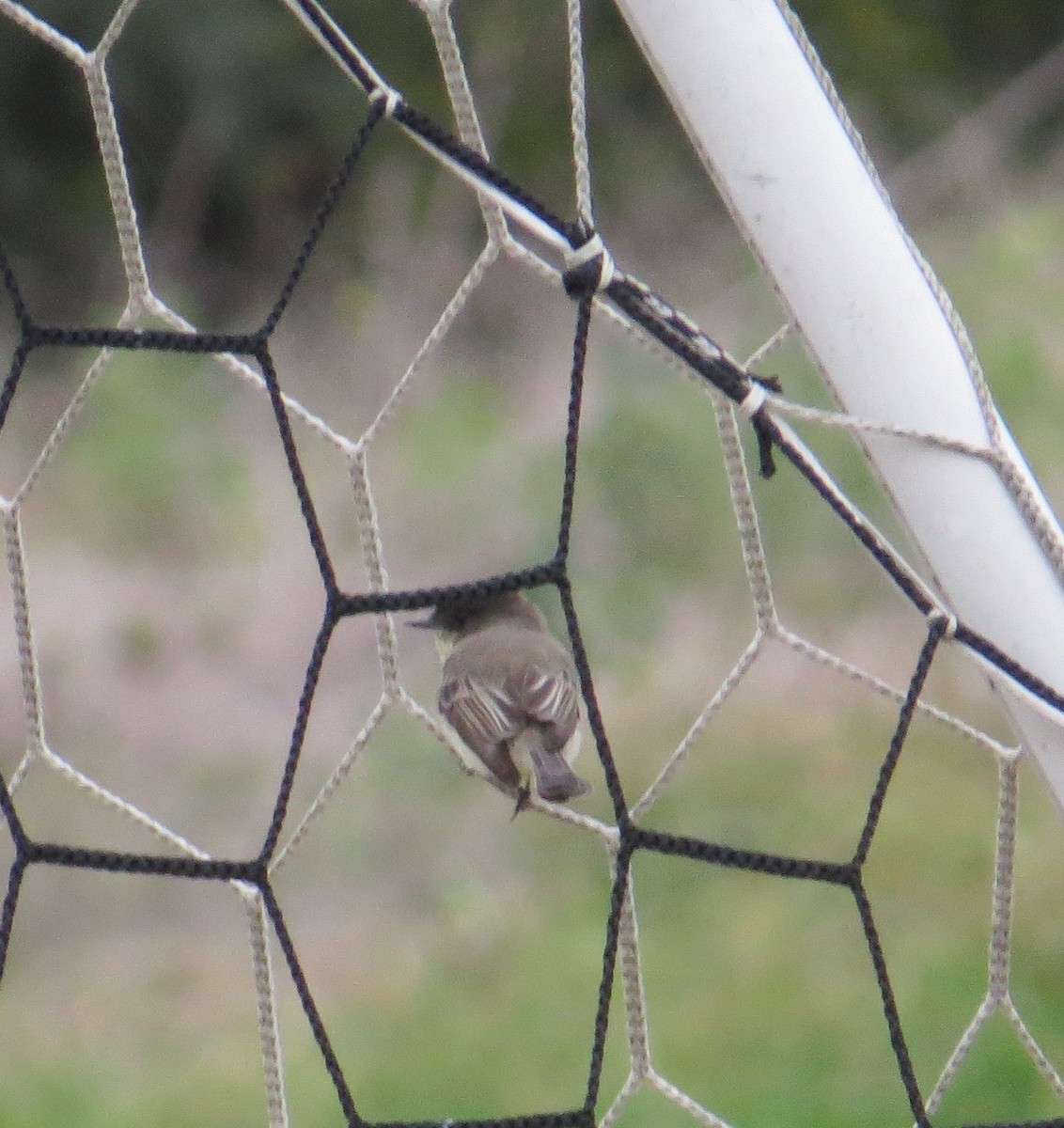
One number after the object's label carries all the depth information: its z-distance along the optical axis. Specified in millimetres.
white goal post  9758
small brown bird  10208
